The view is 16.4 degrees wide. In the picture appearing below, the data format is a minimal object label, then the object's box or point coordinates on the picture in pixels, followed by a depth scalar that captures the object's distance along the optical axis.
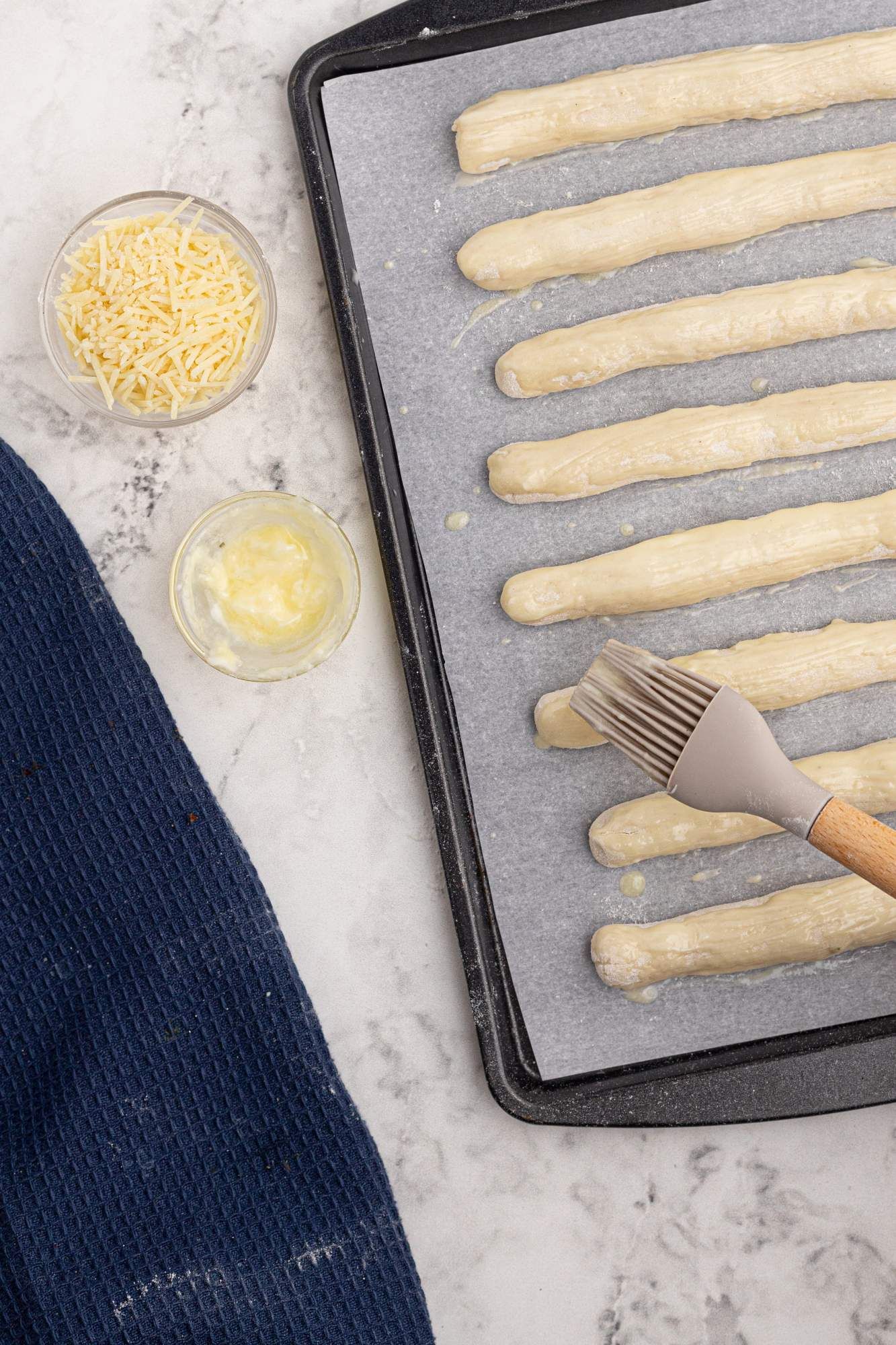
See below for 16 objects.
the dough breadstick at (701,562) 0.92
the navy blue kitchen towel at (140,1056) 0.91
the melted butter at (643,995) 0.92
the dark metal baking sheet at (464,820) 0.91
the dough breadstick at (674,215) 0.92
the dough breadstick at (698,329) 0.92
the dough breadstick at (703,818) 0.91
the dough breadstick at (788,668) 0.91
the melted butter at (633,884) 0.92
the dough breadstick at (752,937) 0.91
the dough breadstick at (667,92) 0.92
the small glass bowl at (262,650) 0.92
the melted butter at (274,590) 0.92
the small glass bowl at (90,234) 0.92
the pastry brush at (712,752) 0.86
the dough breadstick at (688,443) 0.92
